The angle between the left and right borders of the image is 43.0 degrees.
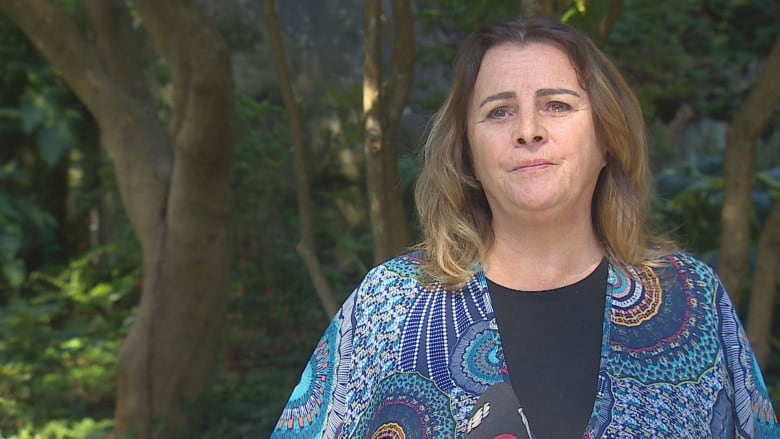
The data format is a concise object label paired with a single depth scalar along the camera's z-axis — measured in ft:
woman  6.37
